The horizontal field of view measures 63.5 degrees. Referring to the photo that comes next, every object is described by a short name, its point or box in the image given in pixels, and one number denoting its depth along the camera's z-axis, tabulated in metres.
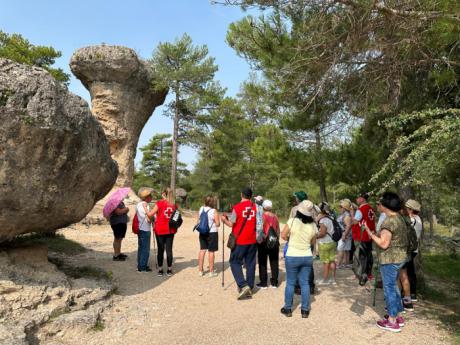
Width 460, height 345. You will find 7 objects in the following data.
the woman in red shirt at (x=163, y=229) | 7.26
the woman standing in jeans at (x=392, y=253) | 4.85
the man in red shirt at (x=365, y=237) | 7.42
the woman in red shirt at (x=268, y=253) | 6.62
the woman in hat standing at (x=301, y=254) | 5.26
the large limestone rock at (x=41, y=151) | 4.64
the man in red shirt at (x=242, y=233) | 6.12
